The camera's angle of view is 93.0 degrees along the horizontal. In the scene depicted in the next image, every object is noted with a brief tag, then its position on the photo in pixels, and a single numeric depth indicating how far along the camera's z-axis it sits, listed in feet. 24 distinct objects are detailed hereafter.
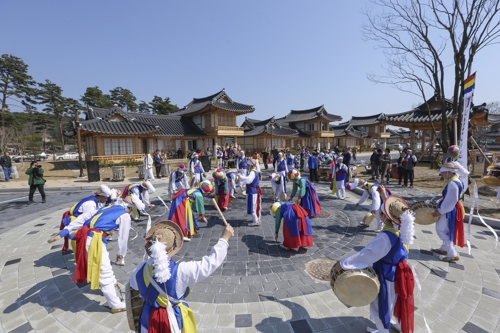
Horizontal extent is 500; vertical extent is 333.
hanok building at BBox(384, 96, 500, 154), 60.59
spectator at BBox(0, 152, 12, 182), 52.11
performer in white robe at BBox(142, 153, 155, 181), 48.57
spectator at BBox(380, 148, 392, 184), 36.95
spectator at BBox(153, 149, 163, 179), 54.56
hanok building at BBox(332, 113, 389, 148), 156.87
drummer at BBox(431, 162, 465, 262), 14.23
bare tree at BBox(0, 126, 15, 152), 79.57
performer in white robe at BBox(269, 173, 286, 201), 23.78
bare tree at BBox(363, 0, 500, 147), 31.50
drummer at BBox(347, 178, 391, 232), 19.66
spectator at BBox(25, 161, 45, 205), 33.63
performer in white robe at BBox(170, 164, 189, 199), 29.07
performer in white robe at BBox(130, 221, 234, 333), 6.88
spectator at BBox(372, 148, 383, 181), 42.32
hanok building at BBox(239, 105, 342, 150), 116.37
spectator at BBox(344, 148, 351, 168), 37.87
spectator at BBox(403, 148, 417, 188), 36.06
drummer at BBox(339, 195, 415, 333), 8.29
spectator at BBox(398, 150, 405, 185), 37.70
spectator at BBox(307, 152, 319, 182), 45.02
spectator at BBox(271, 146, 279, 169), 63.28
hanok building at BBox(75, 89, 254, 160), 69.26
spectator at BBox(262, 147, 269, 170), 68.73
